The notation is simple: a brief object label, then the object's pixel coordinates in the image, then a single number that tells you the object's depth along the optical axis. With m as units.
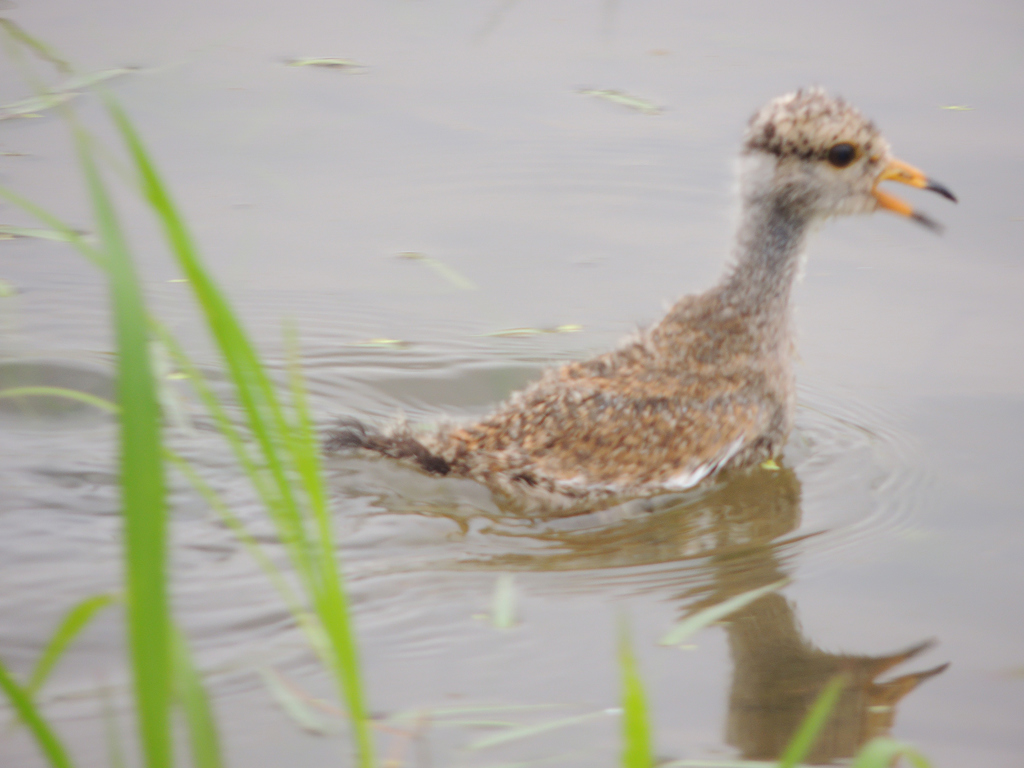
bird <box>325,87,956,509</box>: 8.14
